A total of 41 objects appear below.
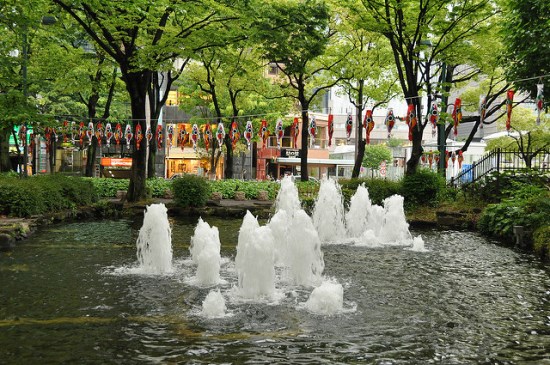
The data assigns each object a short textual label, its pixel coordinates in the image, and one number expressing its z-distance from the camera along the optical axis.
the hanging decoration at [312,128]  22.00
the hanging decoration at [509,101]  16.26
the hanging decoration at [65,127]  26.18
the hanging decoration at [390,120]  21.27
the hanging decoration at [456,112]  18.42
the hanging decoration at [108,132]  26.06
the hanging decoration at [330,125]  21.57
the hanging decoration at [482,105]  17.43
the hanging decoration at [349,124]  21.58
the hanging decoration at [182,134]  25.77
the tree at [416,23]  20.92
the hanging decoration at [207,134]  25.26
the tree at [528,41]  17.61
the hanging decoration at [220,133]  24.69
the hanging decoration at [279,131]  23.20
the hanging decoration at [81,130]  26.08
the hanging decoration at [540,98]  15.42
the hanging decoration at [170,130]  27.04
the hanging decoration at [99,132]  26.66
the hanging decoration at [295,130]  23.33
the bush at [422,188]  21.73
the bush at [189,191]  23.31
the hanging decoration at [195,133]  24.86
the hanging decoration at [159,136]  25.98
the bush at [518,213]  14.25
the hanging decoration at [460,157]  30.83
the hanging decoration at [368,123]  21.26
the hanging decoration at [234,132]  24.12
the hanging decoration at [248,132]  23.72
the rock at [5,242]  13.36
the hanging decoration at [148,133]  23.44
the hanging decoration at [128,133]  25.13
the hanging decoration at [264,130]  23.86
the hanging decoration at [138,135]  23.06
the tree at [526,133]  35.41
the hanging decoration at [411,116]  20.44
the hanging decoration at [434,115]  19.99
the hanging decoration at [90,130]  25.10
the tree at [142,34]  19.45
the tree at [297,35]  21.78
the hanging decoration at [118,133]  25.92
